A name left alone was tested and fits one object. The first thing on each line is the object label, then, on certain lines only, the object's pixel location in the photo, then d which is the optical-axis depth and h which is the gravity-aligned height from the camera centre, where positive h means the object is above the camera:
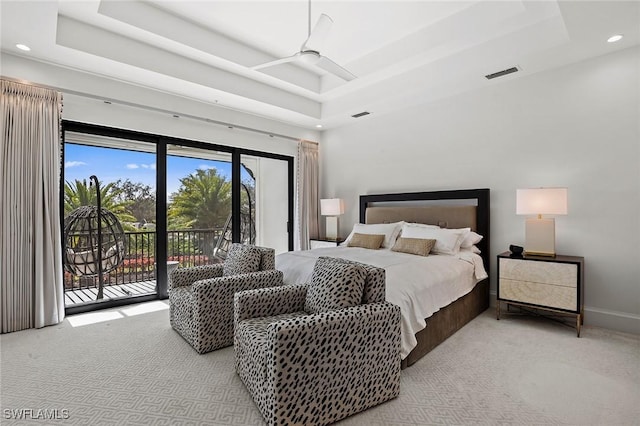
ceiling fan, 2.53 +1.38
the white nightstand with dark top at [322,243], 5.32 -0.53
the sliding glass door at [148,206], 3.79 +0.09
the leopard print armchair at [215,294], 2.62 -0.72
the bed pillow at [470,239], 3.81 -0.33
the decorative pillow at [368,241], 4.14 -0.38
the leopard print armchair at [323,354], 1.64 -0.81
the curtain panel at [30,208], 3.07 +0.04
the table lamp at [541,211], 3.12 +0.01
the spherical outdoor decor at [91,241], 3.73 -0.36
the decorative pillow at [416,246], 3.57 -0.39
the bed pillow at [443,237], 3.64 -0.30
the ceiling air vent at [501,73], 3.48 +1.57
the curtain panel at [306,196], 5.70 +0.29
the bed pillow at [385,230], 4.25 -0.26
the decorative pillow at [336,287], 2.00 -0.49
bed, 2.48 -0.53
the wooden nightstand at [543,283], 2.97 -0.71
